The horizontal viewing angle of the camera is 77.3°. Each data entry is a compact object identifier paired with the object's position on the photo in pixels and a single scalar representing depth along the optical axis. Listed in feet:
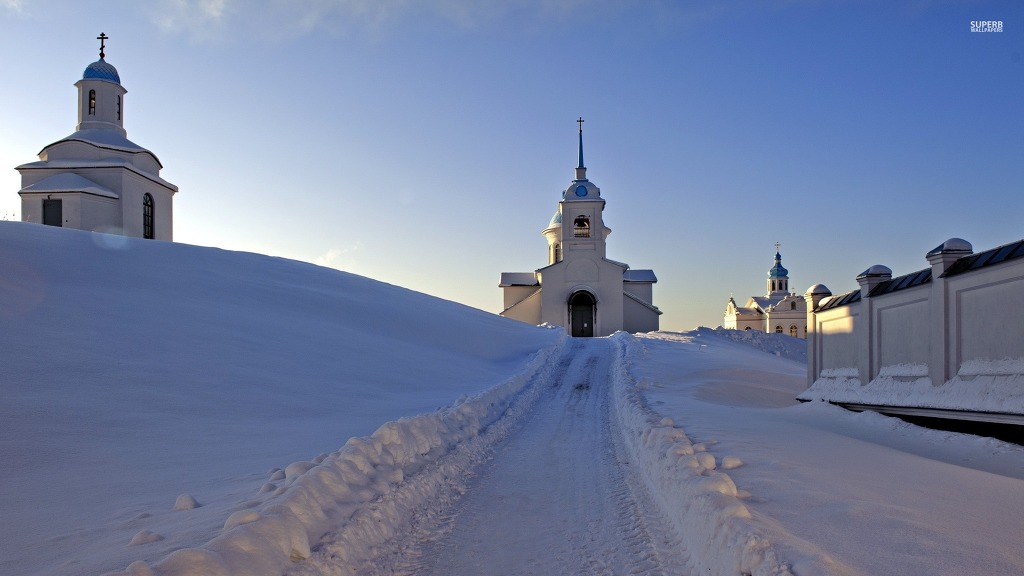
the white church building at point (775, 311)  248.52
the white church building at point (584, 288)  138.00
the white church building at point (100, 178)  104.53
